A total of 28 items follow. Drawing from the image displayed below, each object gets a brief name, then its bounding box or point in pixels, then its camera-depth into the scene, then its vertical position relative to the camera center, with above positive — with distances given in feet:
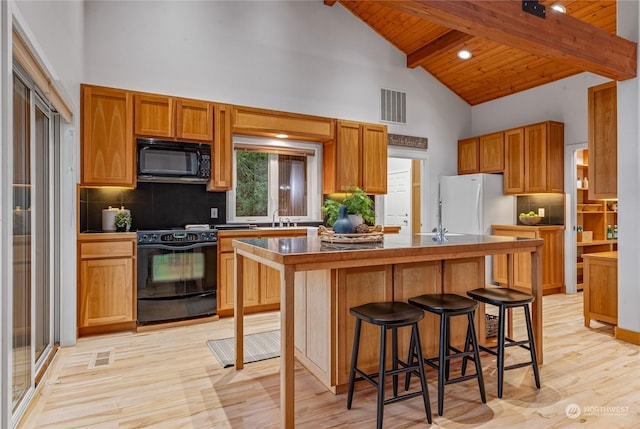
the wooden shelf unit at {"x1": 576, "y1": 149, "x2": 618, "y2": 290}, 19.02 -0.34
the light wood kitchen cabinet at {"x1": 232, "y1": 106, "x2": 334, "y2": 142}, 14.89 +3.56
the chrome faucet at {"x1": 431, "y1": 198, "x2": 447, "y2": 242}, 9.27 -0.54
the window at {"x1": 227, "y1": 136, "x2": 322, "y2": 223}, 16.21 +1.41
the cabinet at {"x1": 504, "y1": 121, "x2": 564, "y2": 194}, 17.76 +2.58
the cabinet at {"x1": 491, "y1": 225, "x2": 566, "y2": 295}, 17.78 -2.13
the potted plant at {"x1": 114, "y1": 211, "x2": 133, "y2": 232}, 13.16 -0.28
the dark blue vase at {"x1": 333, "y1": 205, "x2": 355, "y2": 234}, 8.84 -0.24
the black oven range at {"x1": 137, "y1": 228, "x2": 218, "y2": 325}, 12.62 -2.02
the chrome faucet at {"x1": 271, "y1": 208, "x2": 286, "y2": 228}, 16.74 -0.15
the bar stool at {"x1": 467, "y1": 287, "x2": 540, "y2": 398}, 8.15 -1.92
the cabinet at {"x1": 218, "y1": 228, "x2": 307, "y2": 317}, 13.87 -2.39
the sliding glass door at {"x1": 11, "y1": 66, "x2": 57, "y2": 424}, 7.16 -0.52
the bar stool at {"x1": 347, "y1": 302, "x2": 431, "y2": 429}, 6.88 -2.33
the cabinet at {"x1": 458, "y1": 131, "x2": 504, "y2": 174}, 19.54 +3.10
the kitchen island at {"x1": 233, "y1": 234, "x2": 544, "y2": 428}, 6.69 -1.51
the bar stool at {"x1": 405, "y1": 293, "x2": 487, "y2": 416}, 7.55 -2.07
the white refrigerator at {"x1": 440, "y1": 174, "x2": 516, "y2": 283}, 19.11 +0.43
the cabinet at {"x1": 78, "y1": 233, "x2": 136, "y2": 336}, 11.90 -2.13
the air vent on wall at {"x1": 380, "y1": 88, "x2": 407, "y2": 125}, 19.30 +5.36
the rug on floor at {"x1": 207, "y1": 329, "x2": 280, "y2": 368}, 10.23 -3.76
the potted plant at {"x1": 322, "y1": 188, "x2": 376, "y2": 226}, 9.10 +0.17
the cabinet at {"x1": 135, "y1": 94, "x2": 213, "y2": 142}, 13.17 +3.33
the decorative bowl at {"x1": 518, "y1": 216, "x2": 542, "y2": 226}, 18.61 -0.32
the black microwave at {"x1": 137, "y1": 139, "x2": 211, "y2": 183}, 13.34 +1.83
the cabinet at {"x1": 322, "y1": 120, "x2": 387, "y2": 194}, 16.81 +2.41
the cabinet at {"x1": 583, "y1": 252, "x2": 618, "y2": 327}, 12.44 -2.42
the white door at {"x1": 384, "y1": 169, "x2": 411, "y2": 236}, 24.45 +0.85
